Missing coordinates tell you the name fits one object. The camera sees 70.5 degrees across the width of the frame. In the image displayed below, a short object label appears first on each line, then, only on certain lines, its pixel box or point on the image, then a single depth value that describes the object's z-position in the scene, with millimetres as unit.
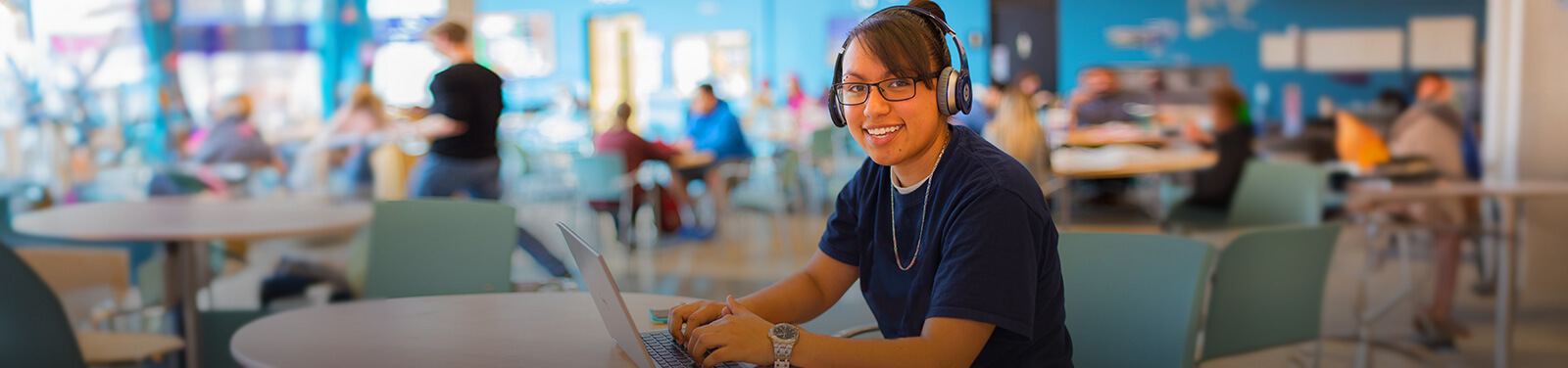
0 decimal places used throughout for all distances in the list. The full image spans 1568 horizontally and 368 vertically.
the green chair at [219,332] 2641
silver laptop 1165
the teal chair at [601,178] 5344
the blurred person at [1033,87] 5879
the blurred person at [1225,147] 4566
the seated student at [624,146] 5672
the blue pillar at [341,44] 6328
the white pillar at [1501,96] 4965
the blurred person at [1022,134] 5461
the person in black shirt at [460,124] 4352
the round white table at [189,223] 2660
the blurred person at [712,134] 6430
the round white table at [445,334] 1355
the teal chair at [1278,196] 3338
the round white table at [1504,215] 3580
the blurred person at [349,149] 6199
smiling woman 1236
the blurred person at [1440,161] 4130
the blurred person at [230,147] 5695
